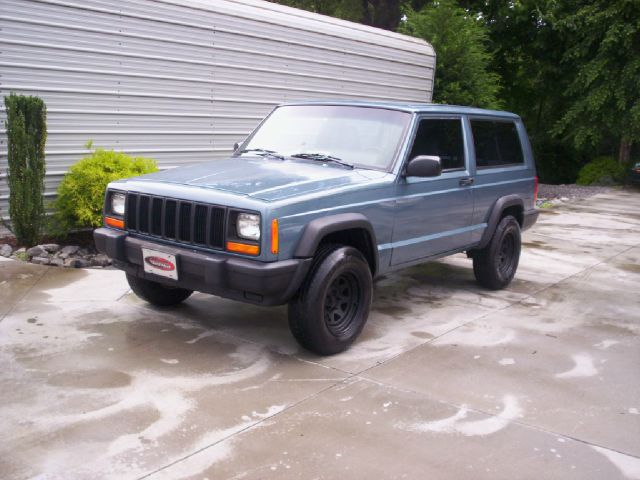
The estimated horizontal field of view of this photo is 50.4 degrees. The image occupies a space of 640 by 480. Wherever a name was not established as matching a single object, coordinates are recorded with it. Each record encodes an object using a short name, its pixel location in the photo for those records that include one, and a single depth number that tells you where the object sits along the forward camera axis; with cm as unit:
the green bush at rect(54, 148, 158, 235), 759
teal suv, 438
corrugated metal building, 755
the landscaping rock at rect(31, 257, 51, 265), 710
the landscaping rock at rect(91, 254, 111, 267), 726
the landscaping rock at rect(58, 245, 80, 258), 739
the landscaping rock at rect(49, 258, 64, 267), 712
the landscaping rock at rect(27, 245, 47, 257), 722
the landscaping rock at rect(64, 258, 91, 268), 712
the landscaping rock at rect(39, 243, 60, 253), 746
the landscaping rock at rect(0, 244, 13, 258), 721
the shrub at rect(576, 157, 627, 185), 2012
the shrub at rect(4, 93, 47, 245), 707
